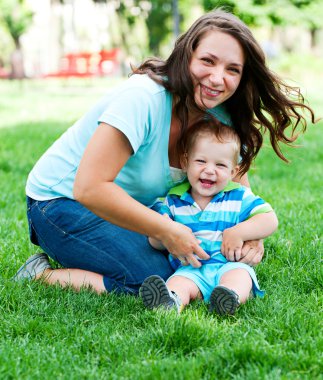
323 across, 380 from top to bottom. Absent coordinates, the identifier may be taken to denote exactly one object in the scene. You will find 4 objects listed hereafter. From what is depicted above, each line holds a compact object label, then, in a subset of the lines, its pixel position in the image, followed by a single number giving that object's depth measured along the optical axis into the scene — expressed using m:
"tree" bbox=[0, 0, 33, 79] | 27.52
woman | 2.72
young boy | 2.97
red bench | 23.78
